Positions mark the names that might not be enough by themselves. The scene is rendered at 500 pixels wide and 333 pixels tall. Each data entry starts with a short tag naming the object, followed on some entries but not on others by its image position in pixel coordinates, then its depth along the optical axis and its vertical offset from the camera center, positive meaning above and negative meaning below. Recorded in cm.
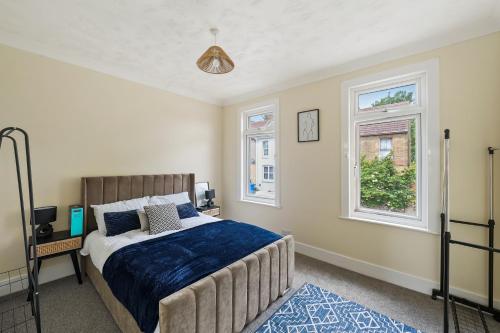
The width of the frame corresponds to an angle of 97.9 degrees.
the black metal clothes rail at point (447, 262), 171 -88
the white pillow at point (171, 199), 316 -51
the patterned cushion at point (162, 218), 260 -66
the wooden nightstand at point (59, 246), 226 -87
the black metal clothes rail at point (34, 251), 152 -59
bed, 139 -95
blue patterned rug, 187 -141
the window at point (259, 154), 399 +19
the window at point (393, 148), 235 +18
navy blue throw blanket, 152 -81
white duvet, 217 -81
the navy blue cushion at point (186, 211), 316 -68
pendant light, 193 +96
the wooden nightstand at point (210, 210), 381 -80
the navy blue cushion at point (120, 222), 254 -68
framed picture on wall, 320 +58
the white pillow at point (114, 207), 263 -54
